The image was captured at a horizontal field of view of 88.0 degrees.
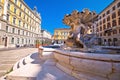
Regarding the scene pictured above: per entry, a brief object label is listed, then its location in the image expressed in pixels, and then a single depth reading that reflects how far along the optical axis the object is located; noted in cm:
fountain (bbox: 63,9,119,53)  302
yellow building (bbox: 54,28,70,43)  3485
